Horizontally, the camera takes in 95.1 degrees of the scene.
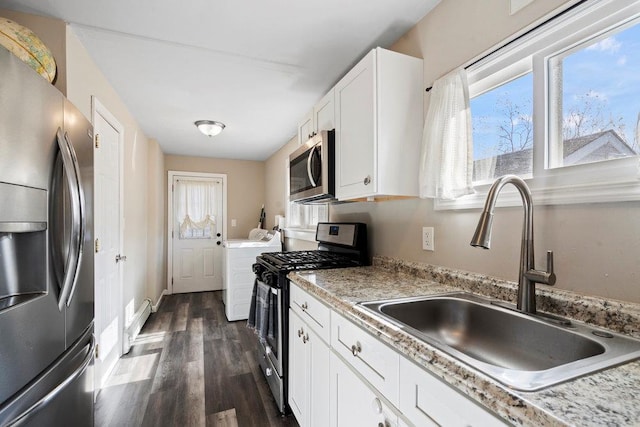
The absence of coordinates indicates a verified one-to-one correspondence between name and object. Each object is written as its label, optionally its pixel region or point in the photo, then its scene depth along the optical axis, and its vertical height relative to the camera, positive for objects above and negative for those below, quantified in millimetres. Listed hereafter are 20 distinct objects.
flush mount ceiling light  3119 +940
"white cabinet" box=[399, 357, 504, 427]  586 -424
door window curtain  4852 +101
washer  3502 -768
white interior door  2049 -213
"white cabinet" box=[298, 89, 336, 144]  1960 +718
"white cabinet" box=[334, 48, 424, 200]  1485 +477
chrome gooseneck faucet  918 -143
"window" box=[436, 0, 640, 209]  876 +385
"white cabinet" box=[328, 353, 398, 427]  884 -644
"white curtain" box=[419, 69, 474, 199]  1302 +331
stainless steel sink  620 -363
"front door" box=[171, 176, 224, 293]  4812 -321
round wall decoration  1239 +748
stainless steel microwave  1902 +320
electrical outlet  1516 -130
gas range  1799 -380
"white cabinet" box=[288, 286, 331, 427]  1314 -790
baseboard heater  2668 -1136
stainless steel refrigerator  812 -137
